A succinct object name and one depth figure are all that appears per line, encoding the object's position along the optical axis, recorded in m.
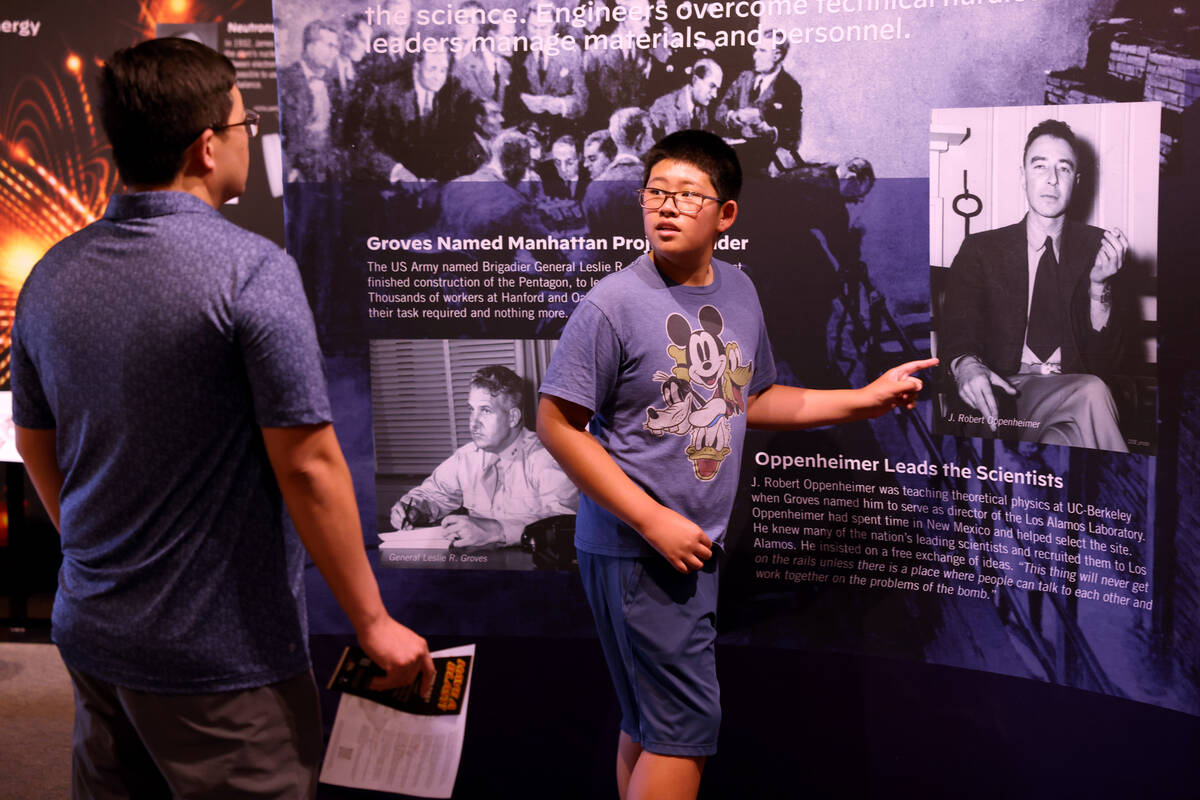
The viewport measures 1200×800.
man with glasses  1.30
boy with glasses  1.95
